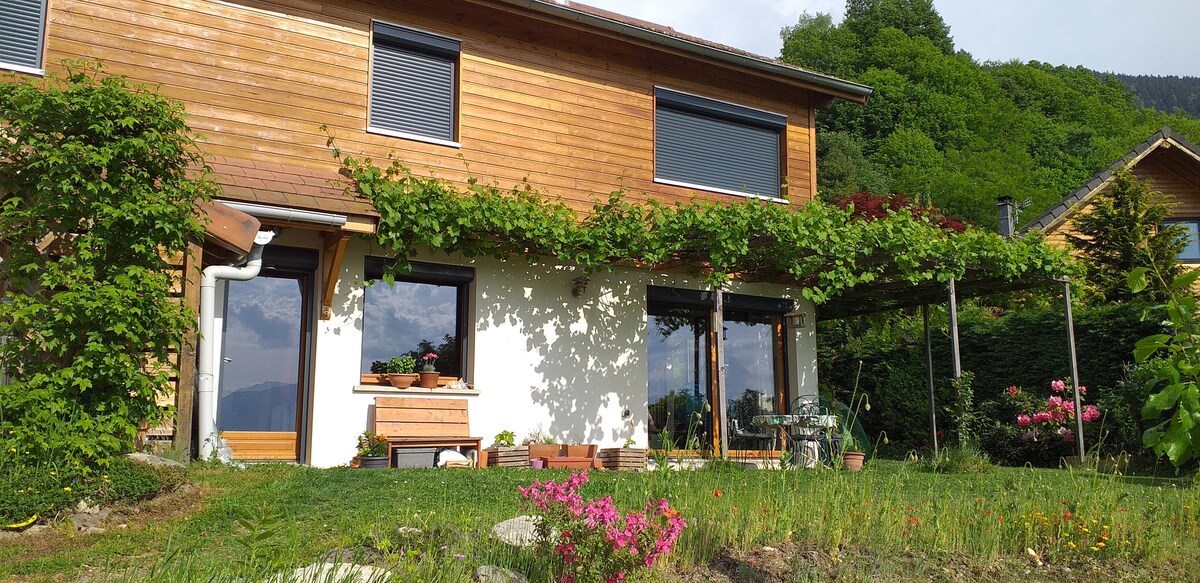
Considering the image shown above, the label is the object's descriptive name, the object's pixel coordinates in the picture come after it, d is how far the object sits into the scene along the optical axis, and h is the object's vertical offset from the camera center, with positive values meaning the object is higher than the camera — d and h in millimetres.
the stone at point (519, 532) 4529 -687
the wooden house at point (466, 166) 9047 +2431
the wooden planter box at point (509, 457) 9570 -672
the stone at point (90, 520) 5461 -753
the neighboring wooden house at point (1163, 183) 20469 +4581
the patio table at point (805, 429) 10047 -396
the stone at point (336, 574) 3496 -705
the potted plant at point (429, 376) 9625 +127
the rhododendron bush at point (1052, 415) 11977 -273
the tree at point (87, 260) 5992 +856
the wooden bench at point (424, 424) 9172 -335
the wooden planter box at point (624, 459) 10125 -721
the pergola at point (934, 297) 11602 +1254
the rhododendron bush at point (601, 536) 4055 -613
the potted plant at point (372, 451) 8859 -578
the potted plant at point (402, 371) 9484 +175
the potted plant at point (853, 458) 10469 -715
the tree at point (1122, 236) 16109 +2665
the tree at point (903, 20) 43156 +17042
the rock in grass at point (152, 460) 6394 -484
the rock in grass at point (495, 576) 4055 -780
